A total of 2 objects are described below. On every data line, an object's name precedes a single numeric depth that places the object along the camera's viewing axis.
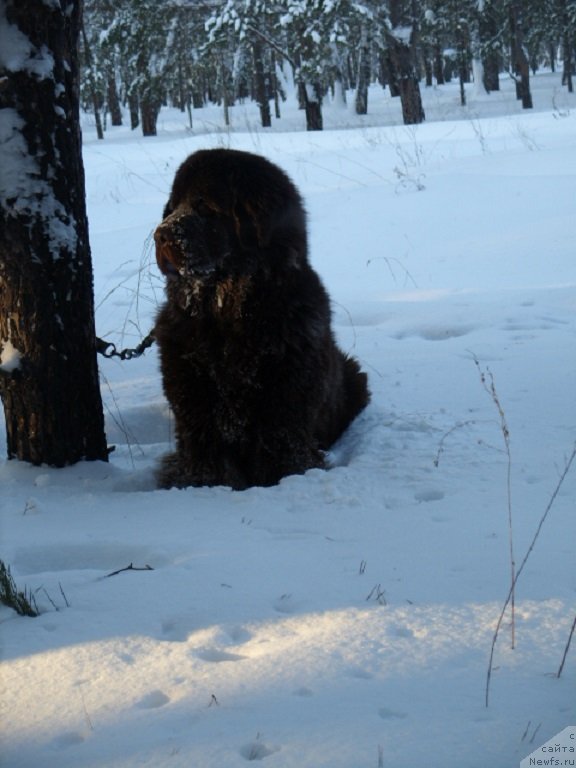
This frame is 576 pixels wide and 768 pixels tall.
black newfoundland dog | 3.42
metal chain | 3.82
